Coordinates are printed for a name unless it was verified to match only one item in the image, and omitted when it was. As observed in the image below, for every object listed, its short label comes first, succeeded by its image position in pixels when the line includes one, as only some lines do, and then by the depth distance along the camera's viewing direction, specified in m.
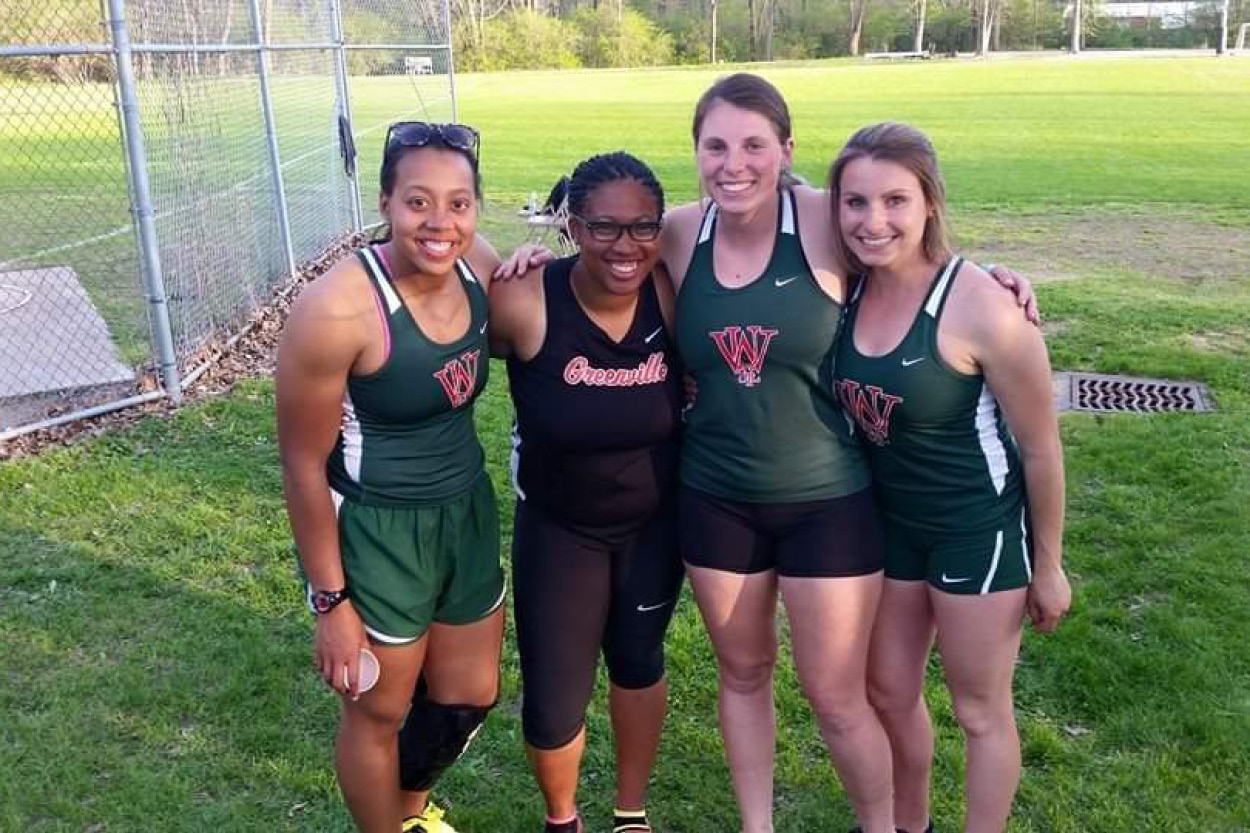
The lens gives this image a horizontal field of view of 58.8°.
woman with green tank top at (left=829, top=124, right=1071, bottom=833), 2.46
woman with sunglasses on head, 2.42
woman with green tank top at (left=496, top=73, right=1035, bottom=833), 2.60
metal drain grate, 6.32
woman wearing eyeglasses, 2.65
